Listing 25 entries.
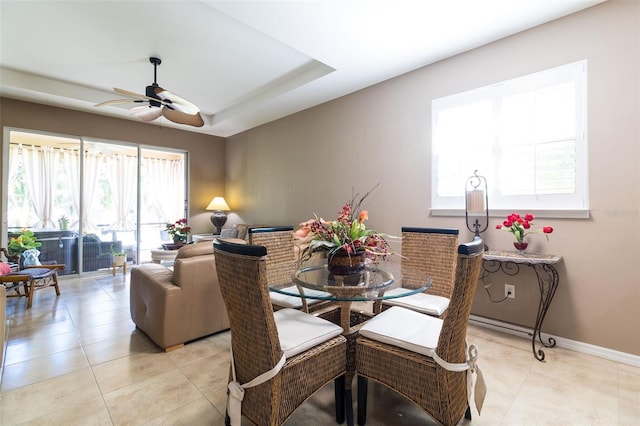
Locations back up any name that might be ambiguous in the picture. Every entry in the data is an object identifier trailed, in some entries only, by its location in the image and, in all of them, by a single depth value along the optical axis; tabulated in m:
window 2.37
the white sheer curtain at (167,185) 5.77
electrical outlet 2.64
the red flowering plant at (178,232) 4.60
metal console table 2.24
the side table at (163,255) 4.38
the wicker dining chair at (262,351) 1.20
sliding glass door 4.50
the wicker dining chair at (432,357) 1.25
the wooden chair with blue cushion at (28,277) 3.22
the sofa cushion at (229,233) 5.63
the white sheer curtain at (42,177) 4.54
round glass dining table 1.49
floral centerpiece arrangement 1.78
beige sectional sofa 2.32
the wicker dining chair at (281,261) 2.04
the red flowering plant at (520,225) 2.41
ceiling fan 3.07
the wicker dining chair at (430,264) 1.99
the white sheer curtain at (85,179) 4.89
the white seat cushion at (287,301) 2.11
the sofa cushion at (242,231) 5.40
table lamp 6.16
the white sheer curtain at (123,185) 5.32
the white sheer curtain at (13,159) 4.37
